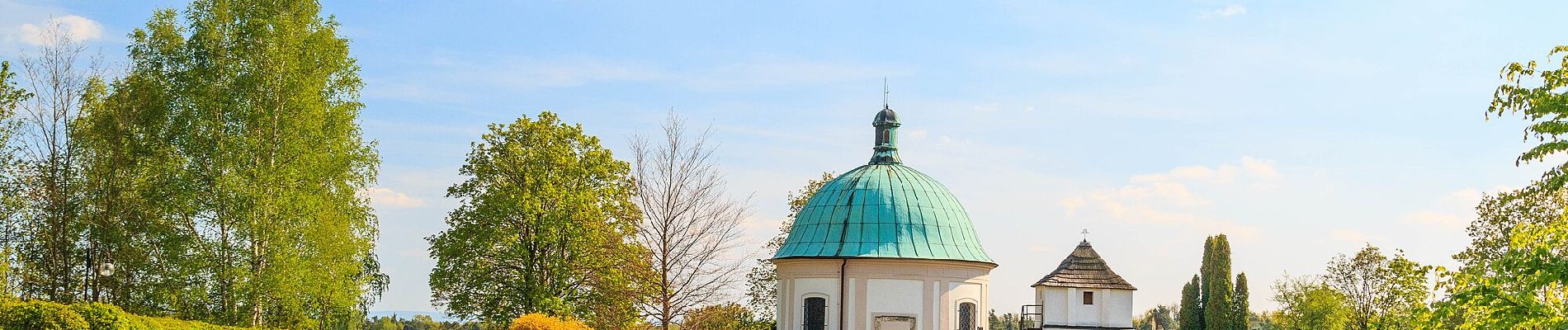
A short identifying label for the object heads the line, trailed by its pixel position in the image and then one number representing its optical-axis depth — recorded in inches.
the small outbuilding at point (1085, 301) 1477.6
